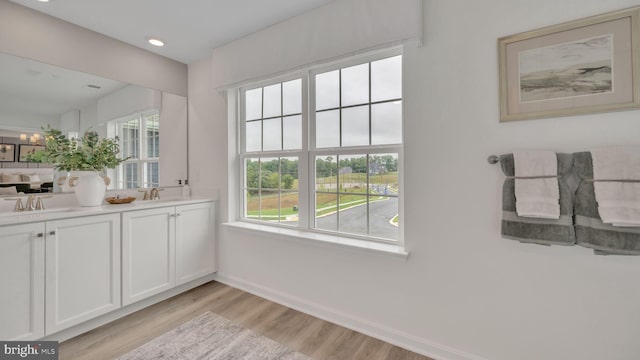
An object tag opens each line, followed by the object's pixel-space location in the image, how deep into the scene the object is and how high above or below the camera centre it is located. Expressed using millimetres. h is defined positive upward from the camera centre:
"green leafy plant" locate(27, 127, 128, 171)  2078 +260
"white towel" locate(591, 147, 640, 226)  1157 -31
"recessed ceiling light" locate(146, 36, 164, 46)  2480 +1405
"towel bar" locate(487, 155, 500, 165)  1480 +128
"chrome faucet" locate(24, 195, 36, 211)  1958 -153
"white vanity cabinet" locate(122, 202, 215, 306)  2156 -610
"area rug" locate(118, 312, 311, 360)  1699 -1138
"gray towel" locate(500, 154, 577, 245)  1306 -208
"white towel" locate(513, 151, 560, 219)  1316 -27
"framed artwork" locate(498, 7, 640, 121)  1223 +584
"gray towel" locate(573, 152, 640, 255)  1170 -227
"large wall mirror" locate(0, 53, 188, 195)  1965 +600
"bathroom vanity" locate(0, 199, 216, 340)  1615 -608
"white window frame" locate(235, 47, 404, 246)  1921 +267
